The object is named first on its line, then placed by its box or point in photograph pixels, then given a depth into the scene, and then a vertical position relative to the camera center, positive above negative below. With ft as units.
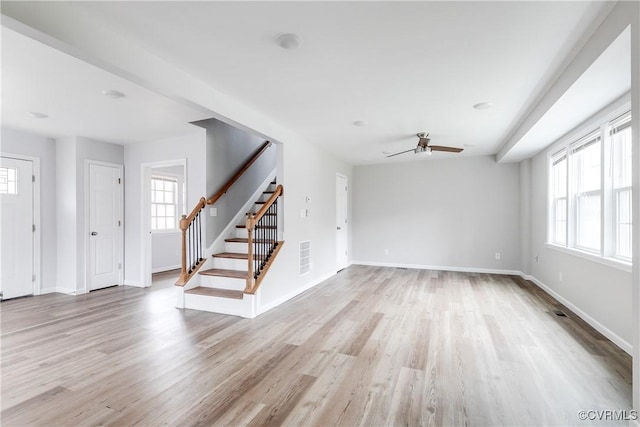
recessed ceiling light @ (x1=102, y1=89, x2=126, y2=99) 10.29 +4.10
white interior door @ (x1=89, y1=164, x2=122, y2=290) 16.75 -0.81
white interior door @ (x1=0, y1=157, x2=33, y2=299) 14.57 -0.81
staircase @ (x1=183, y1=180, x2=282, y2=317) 12.35 -3.00
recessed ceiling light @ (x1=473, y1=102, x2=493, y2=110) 11.09 +4.00
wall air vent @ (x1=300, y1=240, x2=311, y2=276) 16.07 -2.45
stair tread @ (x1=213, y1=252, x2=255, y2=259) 14.17 -2.10
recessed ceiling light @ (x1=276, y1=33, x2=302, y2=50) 6.94 +4.03
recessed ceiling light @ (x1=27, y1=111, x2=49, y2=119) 12.45 +4.05
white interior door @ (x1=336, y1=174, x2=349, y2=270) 21.81 -0.83
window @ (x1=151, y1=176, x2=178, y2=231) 23.61 +0.68
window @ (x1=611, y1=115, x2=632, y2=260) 9.46 +0.96
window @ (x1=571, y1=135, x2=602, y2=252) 11.39 +0.89
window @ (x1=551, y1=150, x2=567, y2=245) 14.31 +0.83
